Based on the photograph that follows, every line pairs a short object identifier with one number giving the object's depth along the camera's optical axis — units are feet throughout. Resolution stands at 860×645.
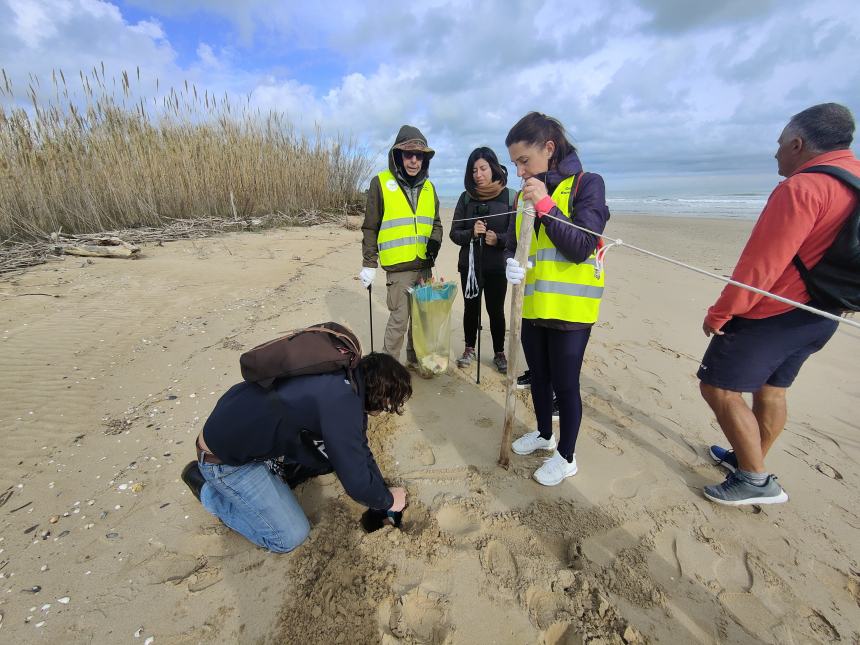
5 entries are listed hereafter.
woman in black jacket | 10.98
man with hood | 10.60
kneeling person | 5.63
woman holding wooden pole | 6.38
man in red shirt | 5.49
